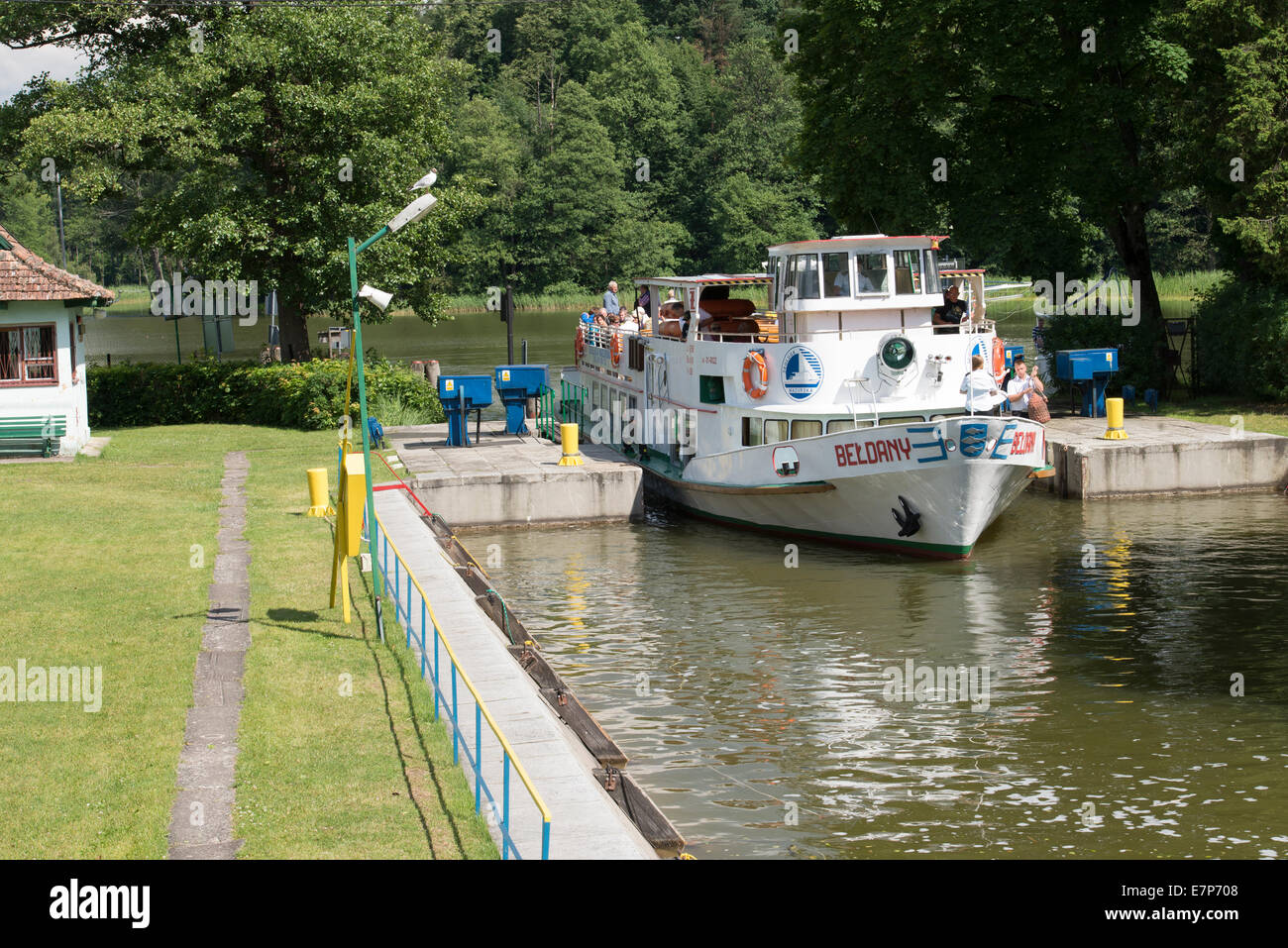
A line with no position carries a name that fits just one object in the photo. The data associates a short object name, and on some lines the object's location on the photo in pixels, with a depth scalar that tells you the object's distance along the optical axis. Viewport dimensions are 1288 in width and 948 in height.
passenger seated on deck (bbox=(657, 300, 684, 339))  29.88
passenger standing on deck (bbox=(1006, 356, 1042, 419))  24.84
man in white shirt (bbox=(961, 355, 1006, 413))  24.80
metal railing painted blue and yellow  9.98
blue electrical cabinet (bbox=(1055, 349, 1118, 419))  31.77
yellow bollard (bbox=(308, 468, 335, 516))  23.39
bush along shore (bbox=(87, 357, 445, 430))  34.72
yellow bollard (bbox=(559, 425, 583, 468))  28.12
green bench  29.64
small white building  29.55
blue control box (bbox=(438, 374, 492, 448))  29.78
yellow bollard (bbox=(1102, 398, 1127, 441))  29.12
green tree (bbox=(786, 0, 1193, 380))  33.28
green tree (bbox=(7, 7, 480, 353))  34.69
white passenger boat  23.25
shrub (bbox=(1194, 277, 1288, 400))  32.16
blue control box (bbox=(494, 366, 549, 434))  30.56
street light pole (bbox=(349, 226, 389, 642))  15.26
